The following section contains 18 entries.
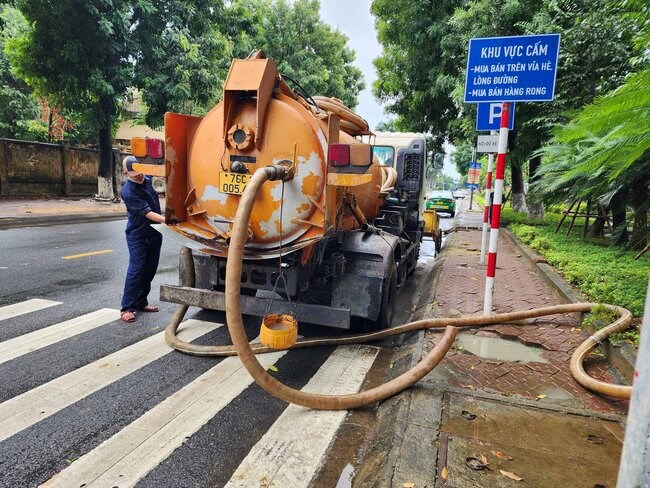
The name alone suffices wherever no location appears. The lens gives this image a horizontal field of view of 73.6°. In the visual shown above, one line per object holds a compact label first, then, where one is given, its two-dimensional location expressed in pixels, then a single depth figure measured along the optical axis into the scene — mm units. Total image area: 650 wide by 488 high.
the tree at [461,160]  44319
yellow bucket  2980
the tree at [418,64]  13336
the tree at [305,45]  25031
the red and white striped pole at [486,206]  7227
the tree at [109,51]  12883
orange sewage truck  3586
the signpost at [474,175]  24952
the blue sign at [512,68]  4137
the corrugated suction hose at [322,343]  2678
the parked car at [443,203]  22672
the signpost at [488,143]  8164
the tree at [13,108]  20109
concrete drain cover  2174
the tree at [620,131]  2811
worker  4566
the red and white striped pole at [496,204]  4387
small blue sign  6212
